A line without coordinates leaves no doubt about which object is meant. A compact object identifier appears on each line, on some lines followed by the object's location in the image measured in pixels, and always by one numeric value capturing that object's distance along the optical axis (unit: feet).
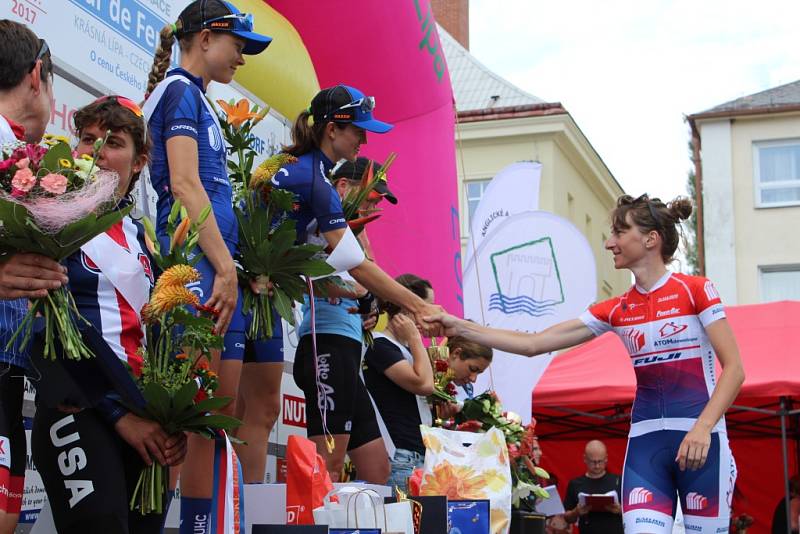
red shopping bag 13.70
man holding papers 37.86
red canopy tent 39.63
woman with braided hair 12.67
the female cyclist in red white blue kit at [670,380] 16.20
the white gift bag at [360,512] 13.16
